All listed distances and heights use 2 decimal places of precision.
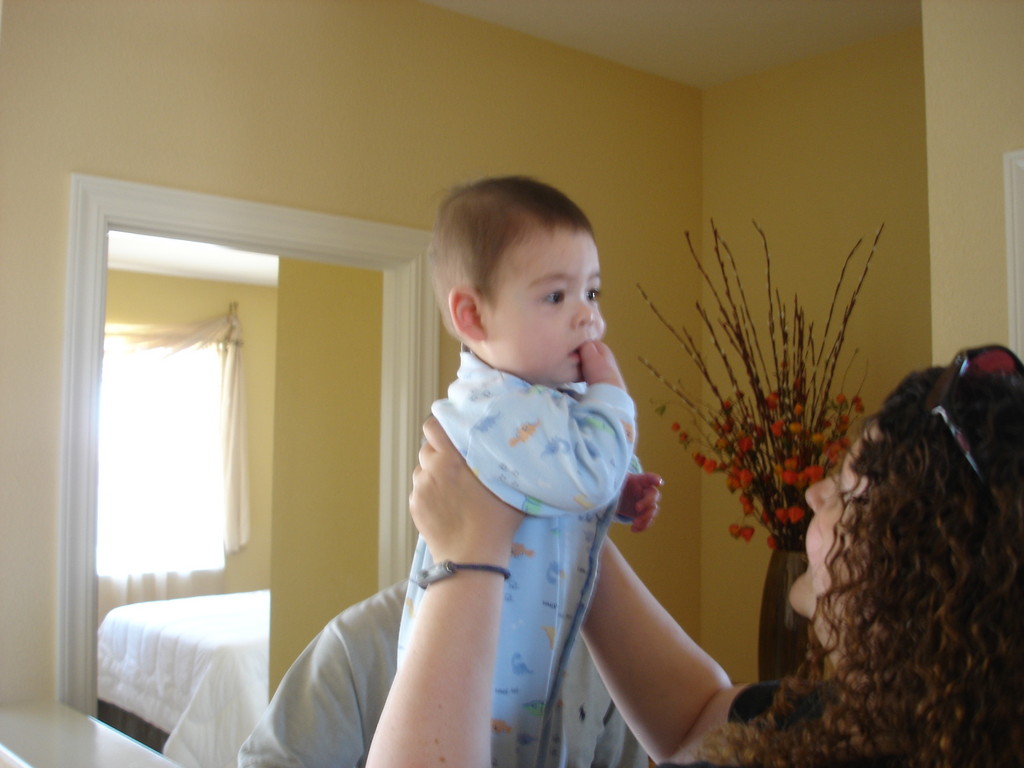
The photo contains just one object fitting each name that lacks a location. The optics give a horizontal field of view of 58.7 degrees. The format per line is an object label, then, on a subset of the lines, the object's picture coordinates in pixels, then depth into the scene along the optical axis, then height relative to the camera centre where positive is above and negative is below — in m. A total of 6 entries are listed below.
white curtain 6.81 +0.29
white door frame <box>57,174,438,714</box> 2.04 +0.29
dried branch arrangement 2.48 +0.04
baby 0.97 +0.03
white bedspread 4.06 -1.18
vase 2.49 -0.50
